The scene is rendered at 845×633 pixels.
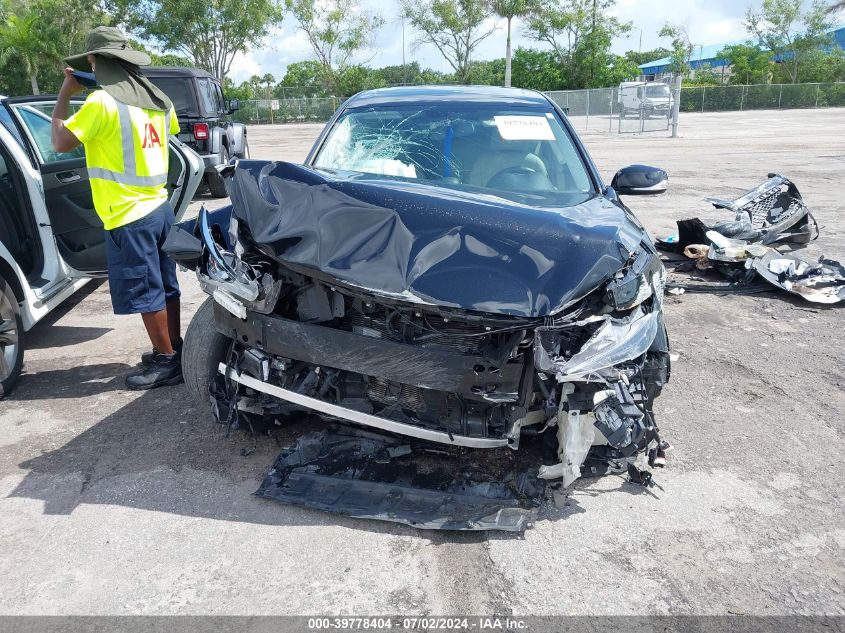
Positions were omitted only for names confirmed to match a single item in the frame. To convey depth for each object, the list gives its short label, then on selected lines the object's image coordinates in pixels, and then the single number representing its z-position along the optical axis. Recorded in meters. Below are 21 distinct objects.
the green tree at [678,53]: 54.17
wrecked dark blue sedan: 2.41
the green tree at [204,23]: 34.00
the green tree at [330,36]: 47.28
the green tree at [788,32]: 50.34
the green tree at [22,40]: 33.50
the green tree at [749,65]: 49.07
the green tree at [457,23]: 45.62
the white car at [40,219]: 3.97
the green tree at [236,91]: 44.78
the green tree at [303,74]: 52.15
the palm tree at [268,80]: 59.09
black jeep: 10.65
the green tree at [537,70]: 46.19
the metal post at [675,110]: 22.14
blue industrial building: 59.44
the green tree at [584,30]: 44.94
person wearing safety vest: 3.57
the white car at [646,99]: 23.55
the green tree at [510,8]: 39.81
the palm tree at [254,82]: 49.84
